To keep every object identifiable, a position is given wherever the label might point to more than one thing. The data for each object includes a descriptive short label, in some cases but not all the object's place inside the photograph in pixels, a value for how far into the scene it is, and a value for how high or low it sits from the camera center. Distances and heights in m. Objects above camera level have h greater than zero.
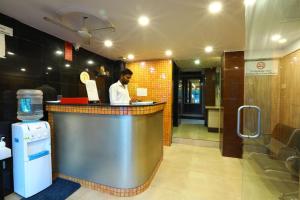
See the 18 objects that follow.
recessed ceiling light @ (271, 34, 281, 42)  1.82 +0.67
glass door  1.65 -0.01
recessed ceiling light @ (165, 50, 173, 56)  3.60 +0.99
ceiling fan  2.07 +0.94
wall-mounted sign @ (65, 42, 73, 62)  3.05 +0.85
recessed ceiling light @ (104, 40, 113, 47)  3.02 +1.02
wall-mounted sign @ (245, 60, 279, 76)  2.02 +0.36
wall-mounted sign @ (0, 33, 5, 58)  2.06 +0.65
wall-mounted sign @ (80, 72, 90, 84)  3.46 +0.41
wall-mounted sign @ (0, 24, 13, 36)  2.06 +0.86
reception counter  2.06 -0.70
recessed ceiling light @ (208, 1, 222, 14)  1.77 +1.01
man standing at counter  2.79 +0.11
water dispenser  2.00 -0.71
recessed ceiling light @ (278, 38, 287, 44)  1.76 +0.61
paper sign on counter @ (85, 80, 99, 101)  2.53 +0.07
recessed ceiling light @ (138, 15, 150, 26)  2.09 +1.01
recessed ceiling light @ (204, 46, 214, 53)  3.30 +0.99
